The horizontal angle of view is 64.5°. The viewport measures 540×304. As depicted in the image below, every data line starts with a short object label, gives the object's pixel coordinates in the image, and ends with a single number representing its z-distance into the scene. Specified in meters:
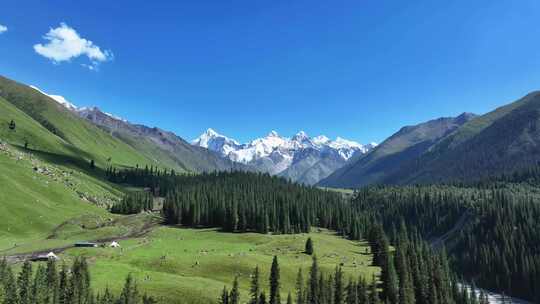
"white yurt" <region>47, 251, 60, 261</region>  109.16
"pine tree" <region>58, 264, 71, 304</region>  81.06
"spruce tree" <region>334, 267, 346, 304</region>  96.93
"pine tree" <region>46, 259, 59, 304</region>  78.56
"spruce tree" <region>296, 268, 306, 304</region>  89.76
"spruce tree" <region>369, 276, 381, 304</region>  98.75
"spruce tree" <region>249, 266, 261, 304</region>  90.90
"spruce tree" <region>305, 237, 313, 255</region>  139.56
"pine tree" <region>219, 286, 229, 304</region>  85.88
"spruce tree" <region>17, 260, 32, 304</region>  74.00
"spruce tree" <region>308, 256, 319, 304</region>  93.19
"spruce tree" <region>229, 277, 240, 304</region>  84.62
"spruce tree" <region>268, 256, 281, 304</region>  94.38
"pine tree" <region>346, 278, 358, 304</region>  95.69
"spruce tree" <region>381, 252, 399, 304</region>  107.80
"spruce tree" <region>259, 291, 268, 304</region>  88.56
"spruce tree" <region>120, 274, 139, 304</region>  80.88
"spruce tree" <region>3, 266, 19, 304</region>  73.31
